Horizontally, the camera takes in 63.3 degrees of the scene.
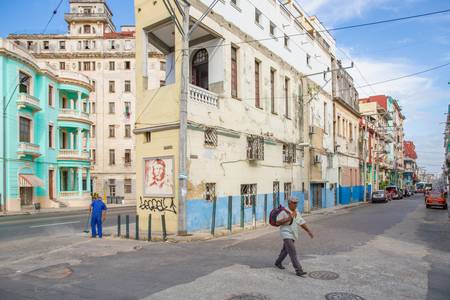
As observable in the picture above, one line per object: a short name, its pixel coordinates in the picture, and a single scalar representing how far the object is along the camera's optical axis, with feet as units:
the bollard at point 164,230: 40.24
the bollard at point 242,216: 52.69
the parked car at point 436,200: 92.68
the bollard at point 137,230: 41.82
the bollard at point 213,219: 45.37
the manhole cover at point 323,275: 23.88
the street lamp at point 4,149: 94.32
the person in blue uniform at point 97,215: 43.47
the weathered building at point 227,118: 47.55
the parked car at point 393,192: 155.67
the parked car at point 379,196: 129.65
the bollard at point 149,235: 40.98
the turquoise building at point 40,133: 96.32
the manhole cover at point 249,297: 19.70
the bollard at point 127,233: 42.95
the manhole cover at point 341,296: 19.70
